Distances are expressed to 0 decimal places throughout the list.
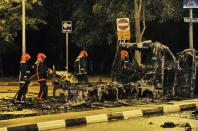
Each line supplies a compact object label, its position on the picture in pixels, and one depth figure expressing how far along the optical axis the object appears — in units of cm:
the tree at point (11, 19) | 3237
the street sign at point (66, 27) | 2673
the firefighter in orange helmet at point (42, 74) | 2054
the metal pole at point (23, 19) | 2754
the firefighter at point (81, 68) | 2467
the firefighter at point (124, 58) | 2219
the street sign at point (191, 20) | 2359
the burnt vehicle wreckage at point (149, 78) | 1997
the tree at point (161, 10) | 3288
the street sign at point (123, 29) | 2148
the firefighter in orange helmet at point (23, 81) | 1925
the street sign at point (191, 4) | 2378
